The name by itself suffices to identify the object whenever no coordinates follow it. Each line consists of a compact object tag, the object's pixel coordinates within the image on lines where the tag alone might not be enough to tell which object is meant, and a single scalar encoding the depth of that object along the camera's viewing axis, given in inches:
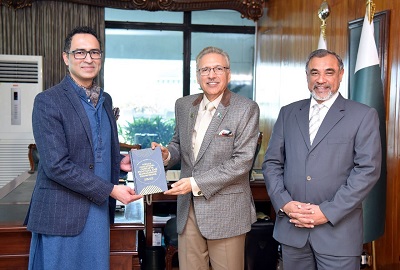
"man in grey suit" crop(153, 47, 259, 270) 81.9
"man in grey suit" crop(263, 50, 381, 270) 77.1
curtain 216.1
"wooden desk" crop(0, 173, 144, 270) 80.7
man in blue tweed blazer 68.1
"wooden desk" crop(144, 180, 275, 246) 130.8
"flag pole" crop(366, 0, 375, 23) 113.3
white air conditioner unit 208.7
